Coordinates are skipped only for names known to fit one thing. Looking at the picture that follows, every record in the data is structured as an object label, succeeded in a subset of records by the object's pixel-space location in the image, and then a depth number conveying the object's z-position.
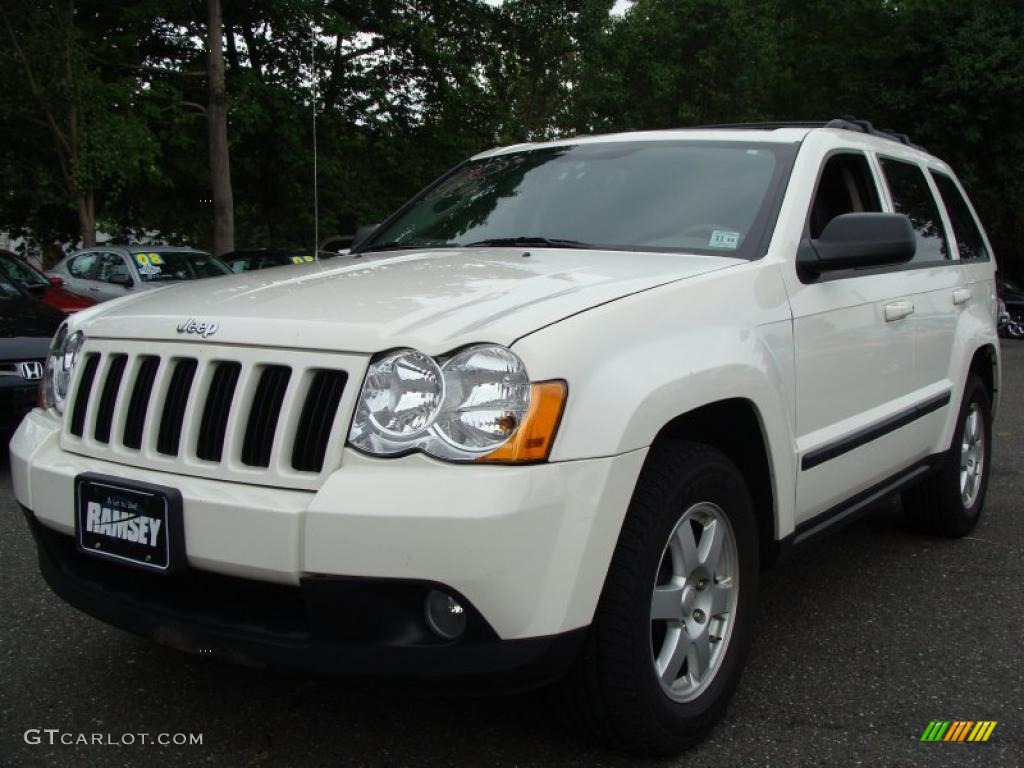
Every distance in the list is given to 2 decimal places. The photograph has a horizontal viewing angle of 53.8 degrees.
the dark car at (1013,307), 21.22
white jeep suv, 2.09
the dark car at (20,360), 5.70
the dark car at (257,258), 15.61
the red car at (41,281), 10.39
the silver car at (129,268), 13.08
